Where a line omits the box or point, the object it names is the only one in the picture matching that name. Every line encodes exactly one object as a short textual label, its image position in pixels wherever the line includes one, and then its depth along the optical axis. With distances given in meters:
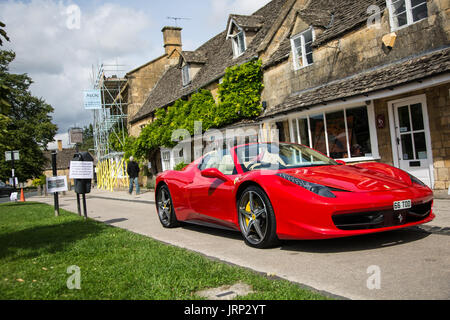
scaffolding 31.36
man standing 20.05
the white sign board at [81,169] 8.90
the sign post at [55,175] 10.05
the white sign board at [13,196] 20.53
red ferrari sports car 4.37
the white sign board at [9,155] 23.18
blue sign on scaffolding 31.11
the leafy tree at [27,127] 44.59
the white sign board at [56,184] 10.23
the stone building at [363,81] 9.60
